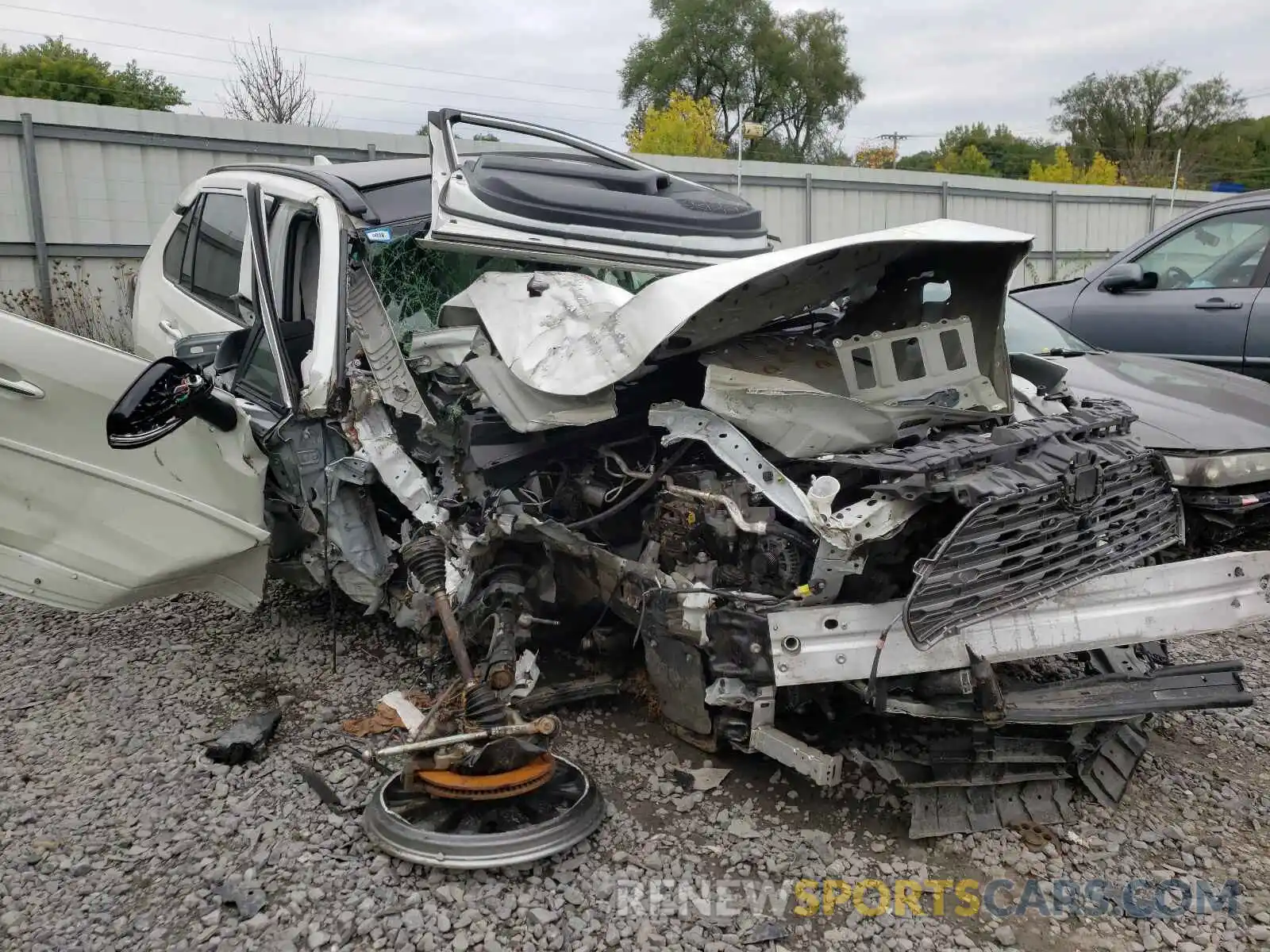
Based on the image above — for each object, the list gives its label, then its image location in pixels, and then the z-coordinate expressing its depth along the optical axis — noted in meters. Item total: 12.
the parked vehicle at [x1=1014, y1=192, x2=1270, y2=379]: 5.77
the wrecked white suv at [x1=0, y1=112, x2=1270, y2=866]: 2.54
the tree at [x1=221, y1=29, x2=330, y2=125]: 19.38
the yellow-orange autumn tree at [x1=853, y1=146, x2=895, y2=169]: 40.03
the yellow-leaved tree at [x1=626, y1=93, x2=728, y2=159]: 26.23
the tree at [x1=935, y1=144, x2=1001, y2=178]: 39.22
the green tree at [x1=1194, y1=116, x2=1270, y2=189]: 38.69
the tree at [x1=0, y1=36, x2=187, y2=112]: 24.97
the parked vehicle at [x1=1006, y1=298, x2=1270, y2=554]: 4.15
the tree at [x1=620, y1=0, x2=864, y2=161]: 41.06
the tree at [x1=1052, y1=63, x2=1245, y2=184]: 41.69
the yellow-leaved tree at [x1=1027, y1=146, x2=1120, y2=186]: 32.47
